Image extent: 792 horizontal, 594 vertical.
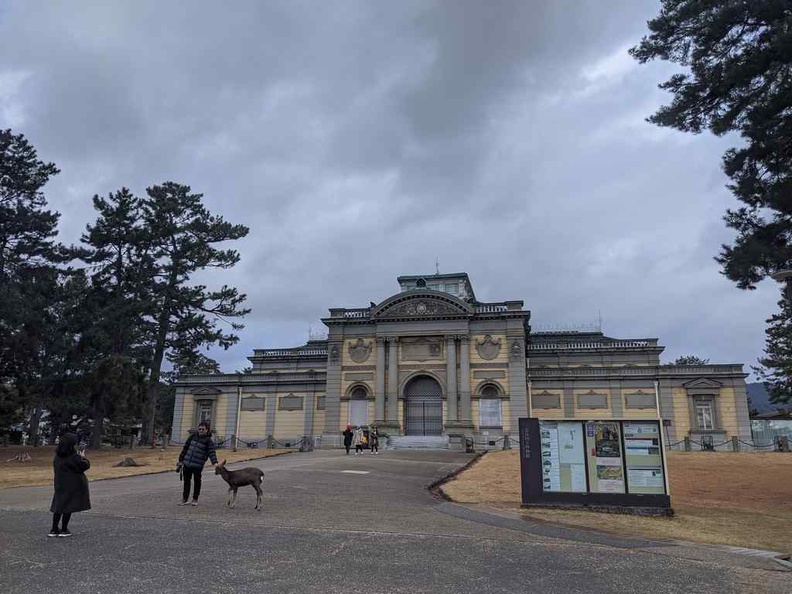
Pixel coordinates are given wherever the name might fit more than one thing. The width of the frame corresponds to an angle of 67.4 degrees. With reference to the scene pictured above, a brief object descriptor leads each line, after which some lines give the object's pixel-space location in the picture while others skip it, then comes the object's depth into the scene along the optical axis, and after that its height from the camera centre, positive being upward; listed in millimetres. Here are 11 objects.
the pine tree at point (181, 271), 43625 +12162
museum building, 42750 +3961
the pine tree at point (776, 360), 45375 +6937
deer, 11641 -799
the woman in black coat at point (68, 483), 8734 -738
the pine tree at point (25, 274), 31672 +8782
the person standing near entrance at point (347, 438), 33128 +22
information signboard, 13070 -417
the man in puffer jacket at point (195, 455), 11875 -384
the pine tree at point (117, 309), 36156 +8089
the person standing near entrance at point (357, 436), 41625 +183
